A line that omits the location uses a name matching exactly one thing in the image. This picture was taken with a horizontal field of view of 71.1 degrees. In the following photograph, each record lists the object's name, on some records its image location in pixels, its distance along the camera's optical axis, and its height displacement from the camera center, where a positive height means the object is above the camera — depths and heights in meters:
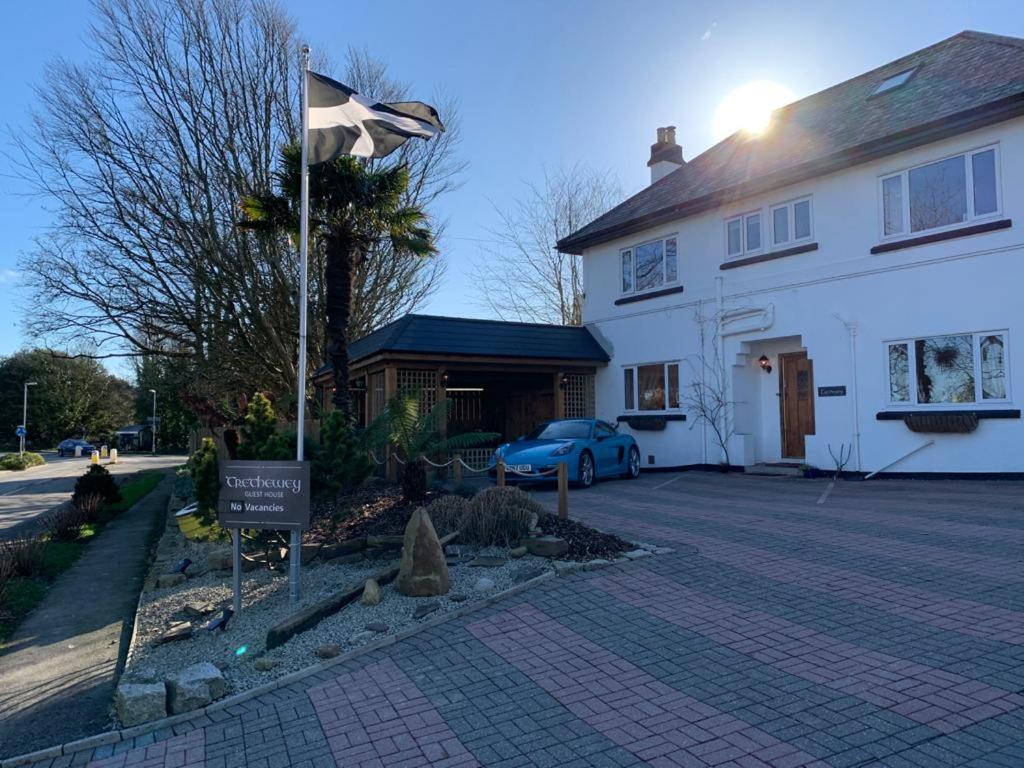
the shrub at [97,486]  16.53 -1.60
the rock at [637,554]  7.20 -1.46
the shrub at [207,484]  9.04 -0.85
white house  11.92 +2.49
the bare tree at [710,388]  15.88 +0.48
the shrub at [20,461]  38.78 -2.35
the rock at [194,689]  4.59 -1.77
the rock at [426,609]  5.85 -1.62
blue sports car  12.85 -0.78
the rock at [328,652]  5.22 -1.73
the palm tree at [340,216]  13.44 +3.94
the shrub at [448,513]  8.12 -1.16
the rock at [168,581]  8.02 -1.84
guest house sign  6.43 -0.73
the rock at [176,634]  5.99 -1.83
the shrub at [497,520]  7.84 -1.19
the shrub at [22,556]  9.17 -1.81
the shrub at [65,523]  12.88 -1.94
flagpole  6.57 +0.78
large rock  6.34 -1.34
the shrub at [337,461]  9.31 -0.61
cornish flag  7.60 +3.20
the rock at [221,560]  8.32 -1.68
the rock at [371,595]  6.22 -1.58
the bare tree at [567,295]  30.80 +5.18
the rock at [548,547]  7.18 -1.37
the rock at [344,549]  8.10 -1.52
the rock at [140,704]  4.48 -1.81
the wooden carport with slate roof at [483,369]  15.72 +1.07
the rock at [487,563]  7.11 -1.50
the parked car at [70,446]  57.24 -2.24
